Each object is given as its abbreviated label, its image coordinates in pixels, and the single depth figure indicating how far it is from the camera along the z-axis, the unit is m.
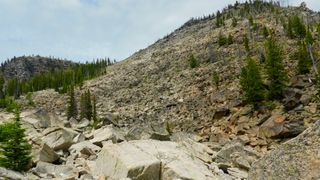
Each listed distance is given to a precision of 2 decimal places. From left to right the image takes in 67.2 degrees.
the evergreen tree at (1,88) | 83.12
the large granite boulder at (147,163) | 9.26
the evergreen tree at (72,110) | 48.25
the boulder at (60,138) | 13.60
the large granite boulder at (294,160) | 5.38
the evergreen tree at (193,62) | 58.84
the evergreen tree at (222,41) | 66.21
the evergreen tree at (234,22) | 81.37
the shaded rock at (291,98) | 28.63
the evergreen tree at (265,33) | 65.26
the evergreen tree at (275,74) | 31.86
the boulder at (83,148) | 12.61
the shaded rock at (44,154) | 11.45
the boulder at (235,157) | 12.95
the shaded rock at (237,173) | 11.70
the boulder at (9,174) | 8.56
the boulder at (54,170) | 9.89
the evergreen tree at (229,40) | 65.35
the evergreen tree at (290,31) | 59.51
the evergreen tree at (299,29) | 56.17
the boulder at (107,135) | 14.33
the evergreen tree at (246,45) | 56.33
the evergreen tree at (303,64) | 37.38
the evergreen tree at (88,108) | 45.57
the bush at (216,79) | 43.40
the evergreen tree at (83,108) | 45.78
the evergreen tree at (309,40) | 42.30
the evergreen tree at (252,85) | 31.60
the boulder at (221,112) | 32.69
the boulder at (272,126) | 24.38
